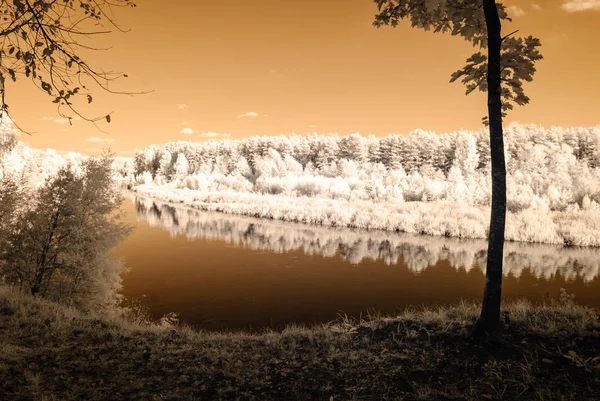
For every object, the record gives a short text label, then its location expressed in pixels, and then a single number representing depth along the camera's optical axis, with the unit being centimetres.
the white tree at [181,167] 9738
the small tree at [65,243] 1188
